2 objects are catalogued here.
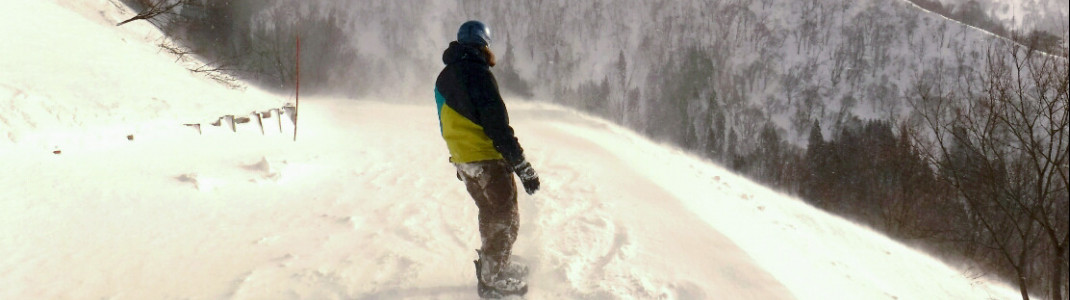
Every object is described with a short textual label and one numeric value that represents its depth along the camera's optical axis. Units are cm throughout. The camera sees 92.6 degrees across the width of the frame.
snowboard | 353
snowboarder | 320
